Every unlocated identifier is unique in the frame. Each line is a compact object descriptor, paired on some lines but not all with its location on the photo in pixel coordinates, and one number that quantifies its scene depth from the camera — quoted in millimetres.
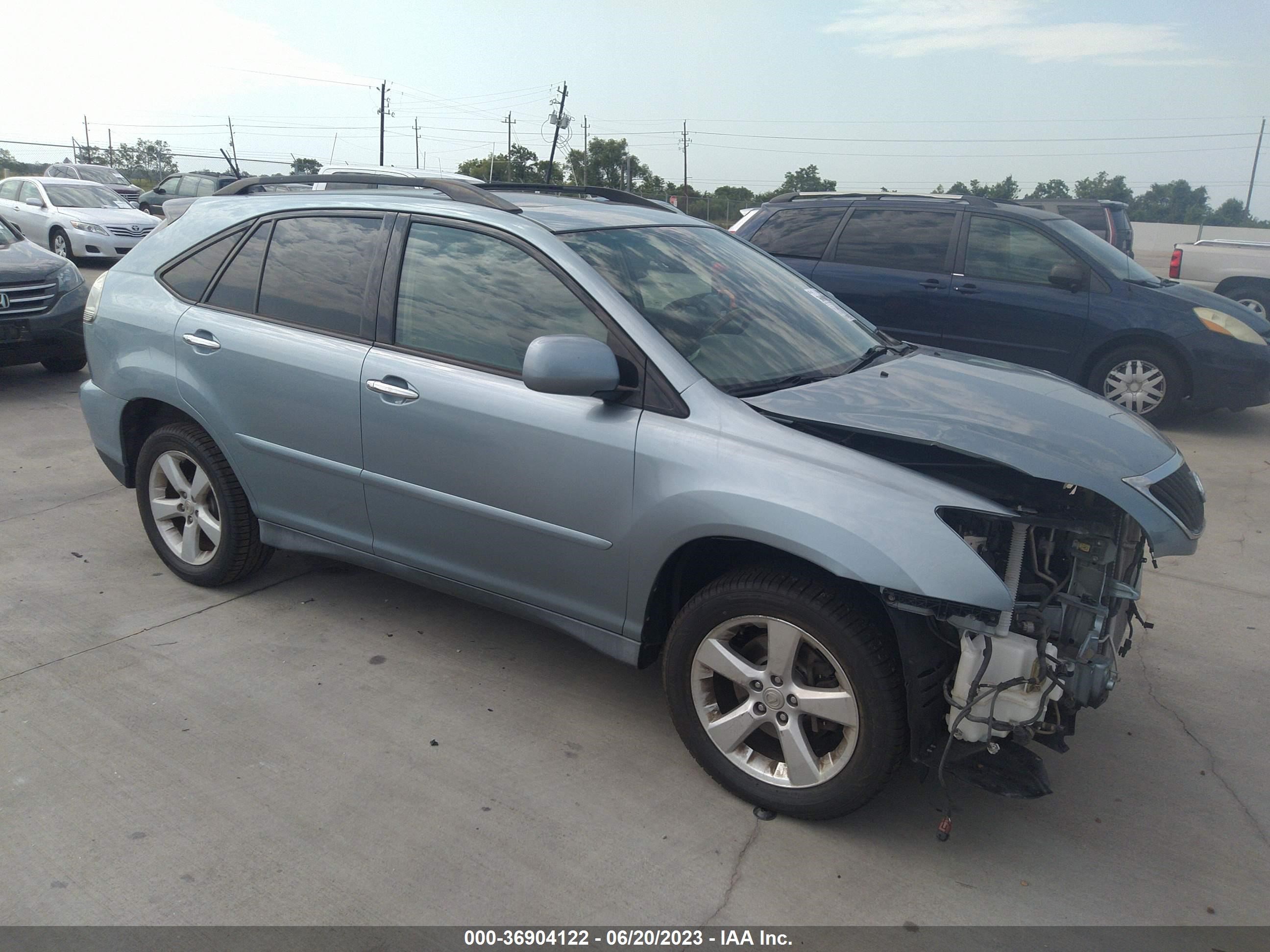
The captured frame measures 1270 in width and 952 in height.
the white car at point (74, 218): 16062
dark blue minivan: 7703
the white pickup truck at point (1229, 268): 13359
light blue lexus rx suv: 2725
